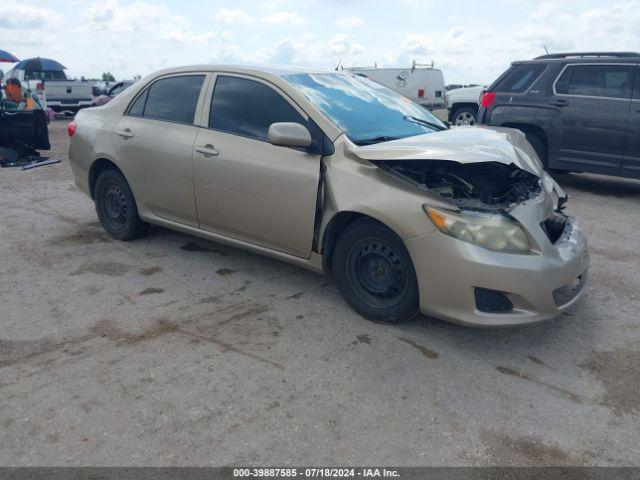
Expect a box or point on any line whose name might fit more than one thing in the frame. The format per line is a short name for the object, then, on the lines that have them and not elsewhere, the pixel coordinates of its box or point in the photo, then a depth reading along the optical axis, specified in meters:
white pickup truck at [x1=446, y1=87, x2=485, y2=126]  14.07
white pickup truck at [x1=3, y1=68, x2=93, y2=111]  18.25
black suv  7.43
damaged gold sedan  3.31
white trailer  22.02
